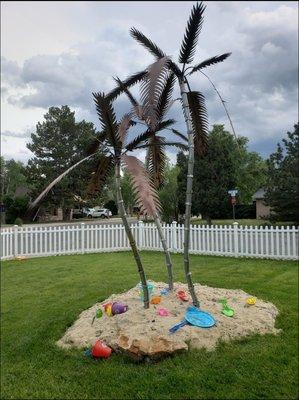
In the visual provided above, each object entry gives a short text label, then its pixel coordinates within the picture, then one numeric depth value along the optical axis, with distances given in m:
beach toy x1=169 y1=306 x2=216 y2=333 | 4.84
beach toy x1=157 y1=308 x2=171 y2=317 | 5.12
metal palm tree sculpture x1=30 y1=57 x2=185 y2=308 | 3.55
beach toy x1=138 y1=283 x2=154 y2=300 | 5.91
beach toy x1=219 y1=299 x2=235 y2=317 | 5.28
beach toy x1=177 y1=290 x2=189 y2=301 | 5.64
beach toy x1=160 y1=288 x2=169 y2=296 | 5.90
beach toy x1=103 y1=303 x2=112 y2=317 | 5.39
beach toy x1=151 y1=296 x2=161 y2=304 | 5.50
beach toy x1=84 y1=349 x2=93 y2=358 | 4.62
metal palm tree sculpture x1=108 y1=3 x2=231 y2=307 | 4.67
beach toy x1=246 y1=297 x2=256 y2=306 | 5.79
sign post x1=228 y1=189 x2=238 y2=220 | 20.09
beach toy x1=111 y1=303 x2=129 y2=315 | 5.32
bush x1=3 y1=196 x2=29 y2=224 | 38.16
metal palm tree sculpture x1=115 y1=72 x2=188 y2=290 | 5.22
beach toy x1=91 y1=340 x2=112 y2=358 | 4.54
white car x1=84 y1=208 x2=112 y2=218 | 52.21
